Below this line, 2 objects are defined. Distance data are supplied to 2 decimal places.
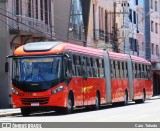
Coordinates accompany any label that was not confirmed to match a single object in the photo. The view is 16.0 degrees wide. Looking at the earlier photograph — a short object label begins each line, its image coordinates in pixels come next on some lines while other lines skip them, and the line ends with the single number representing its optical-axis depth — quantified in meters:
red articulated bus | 26.52
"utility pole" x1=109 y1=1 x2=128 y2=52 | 54.48
